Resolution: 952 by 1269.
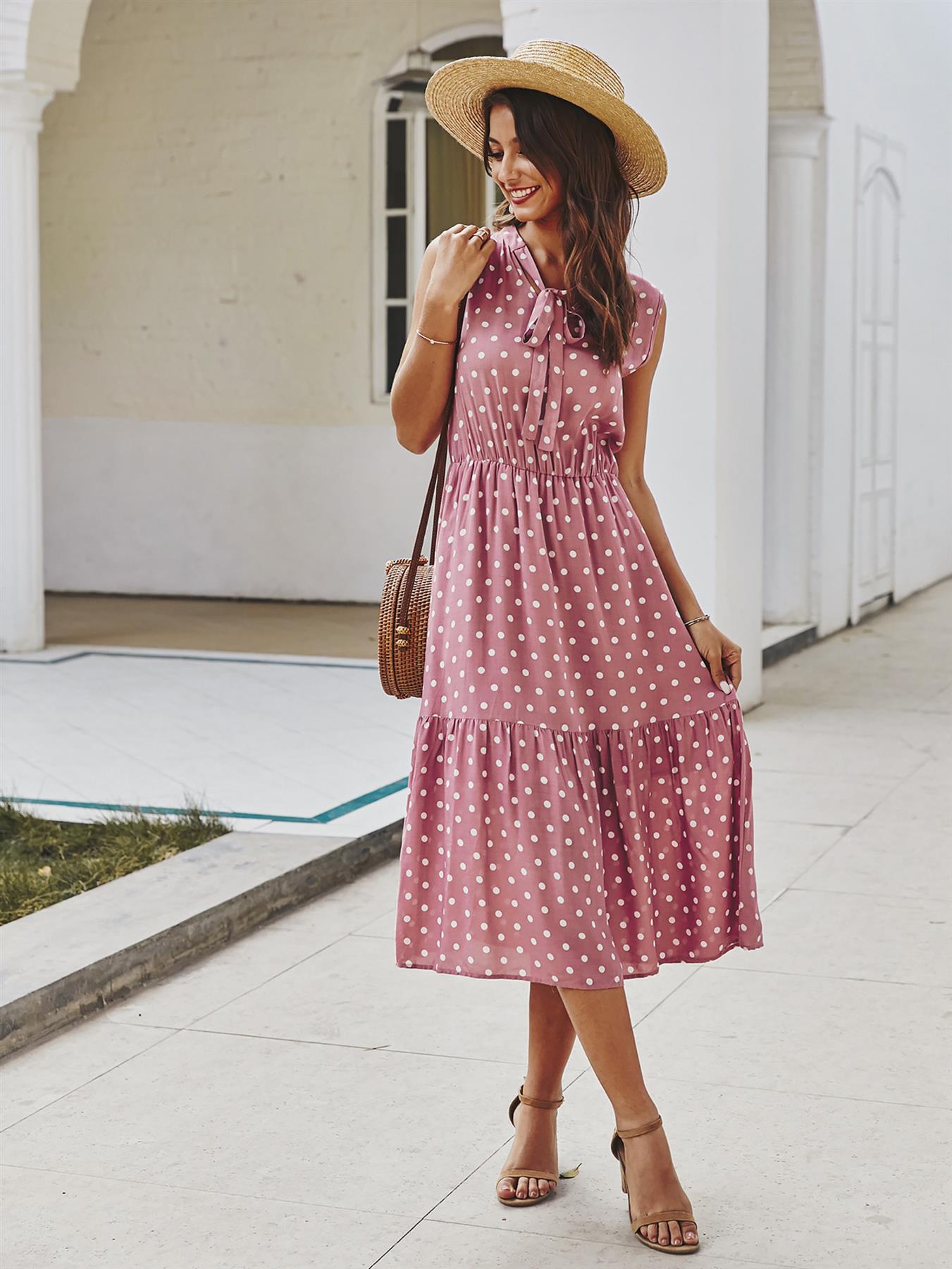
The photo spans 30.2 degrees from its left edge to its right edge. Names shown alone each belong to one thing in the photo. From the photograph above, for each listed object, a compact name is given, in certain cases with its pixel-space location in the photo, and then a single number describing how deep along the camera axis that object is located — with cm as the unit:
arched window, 1026
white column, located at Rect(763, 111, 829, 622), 921
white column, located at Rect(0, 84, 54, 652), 854
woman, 258
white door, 1012
